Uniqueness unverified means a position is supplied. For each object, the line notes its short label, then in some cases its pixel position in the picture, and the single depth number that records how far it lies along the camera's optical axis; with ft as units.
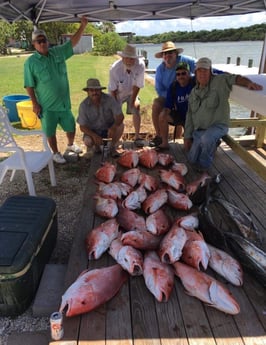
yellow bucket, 23.16
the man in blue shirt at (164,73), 17.02
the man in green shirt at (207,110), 13.57
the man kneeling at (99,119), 15.39
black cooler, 7.38
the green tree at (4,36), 109.03
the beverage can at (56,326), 6.13
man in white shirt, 17.49
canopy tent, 17.90
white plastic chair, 12.46
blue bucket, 25.41
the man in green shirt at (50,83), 15.83
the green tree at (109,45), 99.02
